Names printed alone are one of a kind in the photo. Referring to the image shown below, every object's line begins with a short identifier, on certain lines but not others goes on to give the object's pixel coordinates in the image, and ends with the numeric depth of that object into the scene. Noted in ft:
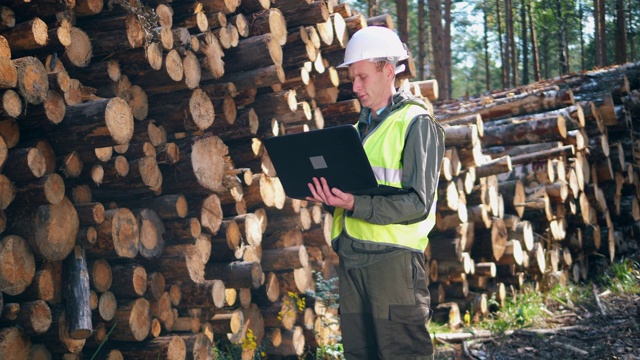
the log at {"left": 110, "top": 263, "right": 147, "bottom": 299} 14.99
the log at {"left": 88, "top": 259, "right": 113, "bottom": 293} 14.53
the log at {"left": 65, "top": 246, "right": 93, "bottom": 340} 13.64
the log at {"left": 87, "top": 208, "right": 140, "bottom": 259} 14.19
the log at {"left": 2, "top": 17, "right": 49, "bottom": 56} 12.54
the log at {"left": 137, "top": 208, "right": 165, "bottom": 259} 15.31
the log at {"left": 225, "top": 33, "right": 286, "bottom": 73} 18.25
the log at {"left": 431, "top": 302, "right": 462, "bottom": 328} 23.90
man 12.28
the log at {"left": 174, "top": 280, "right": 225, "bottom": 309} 16.57
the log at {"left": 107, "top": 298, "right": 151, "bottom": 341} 14.92
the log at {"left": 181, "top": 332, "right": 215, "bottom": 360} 15.99
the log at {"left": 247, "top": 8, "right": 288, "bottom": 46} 18.72
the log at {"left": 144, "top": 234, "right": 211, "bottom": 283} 16.15
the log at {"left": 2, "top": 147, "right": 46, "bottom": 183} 12.63
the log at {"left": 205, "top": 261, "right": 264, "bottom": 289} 17.42
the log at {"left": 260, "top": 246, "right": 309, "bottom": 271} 19.27
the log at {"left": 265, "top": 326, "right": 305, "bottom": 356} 19.43
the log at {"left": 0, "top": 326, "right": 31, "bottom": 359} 12.71
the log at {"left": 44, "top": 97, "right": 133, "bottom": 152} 13.15
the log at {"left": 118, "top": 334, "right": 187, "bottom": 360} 15.26
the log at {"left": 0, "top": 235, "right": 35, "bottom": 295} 12.59
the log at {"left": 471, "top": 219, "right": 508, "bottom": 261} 24.89
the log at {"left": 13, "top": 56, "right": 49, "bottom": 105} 12.01
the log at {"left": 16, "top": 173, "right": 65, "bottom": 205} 12.87
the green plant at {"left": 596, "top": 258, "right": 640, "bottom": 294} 27.91
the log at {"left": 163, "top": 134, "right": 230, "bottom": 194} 16.07
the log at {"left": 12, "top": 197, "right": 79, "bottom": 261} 13.08
